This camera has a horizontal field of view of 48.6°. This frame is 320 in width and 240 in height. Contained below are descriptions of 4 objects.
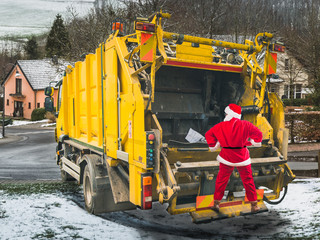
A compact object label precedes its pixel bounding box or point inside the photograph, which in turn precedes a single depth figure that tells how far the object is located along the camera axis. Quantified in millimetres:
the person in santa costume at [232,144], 4102
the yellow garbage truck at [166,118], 4066
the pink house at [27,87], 39406
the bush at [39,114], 35750
